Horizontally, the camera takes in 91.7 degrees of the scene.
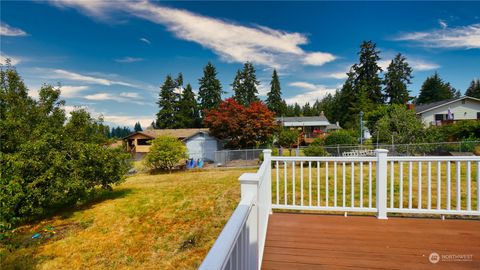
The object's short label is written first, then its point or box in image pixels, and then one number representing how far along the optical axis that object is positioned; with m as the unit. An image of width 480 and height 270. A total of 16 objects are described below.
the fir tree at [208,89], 36.53
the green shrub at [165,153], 15.66
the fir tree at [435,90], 40.11
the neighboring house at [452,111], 22.69
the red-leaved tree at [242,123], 19.83
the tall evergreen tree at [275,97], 39.68
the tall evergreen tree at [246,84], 38.22
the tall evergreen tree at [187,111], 34.66
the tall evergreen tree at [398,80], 35.03
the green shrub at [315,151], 13.18
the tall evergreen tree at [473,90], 41.81
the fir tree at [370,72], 33.53
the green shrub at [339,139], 17.94
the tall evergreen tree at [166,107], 35.16
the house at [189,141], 21.73
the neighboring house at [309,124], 33.54
